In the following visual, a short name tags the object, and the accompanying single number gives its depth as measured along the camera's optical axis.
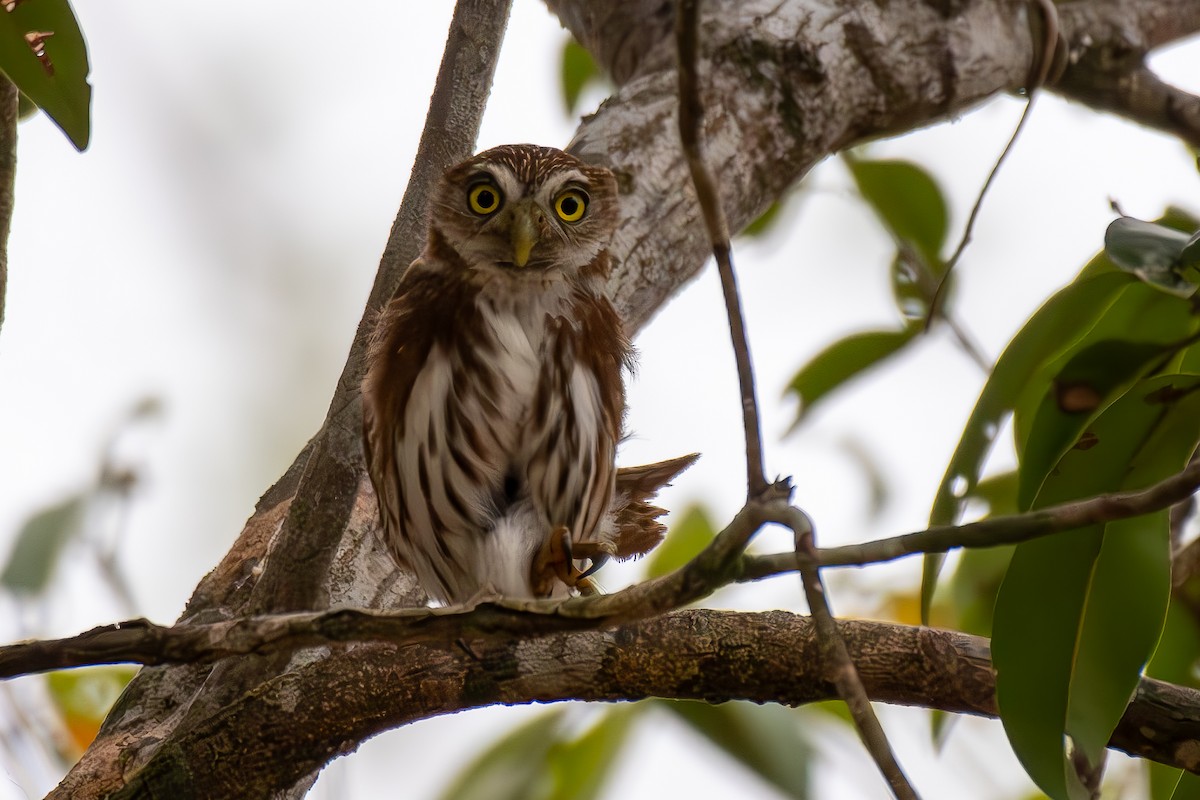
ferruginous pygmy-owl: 5.40
